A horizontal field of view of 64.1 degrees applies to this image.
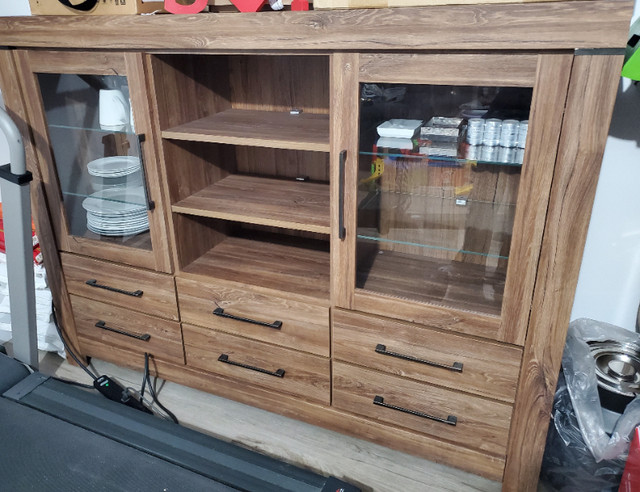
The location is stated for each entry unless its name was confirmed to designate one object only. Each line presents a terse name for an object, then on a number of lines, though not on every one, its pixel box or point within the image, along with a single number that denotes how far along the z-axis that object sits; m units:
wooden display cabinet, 1.17
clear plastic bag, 1.44
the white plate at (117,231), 1.88
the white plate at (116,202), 1.87
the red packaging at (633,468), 1.31
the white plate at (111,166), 1.84
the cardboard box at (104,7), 1.49
